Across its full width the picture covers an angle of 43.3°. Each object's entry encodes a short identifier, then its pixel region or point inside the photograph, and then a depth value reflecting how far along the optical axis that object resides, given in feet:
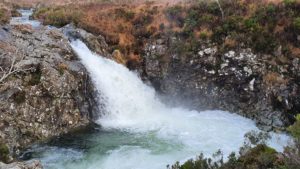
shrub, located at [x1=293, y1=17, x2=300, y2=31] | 69.56
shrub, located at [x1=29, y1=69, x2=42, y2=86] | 61.26
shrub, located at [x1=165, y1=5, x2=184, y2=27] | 84.56
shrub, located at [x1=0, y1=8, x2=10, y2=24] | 78.38
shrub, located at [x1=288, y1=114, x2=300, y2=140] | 30.68
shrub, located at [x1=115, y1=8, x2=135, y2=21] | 91.81
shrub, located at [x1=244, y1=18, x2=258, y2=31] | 73.43
